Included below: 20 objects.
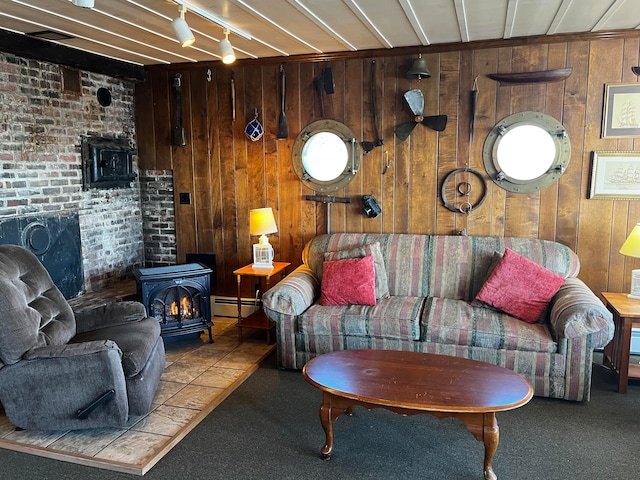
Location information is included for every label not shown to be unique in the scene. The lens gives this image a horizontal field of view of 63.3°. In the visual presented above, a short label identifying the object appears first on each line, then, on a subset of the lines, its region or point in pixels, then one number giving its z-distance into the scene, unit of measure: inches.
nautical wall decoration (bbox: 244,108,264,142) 173.3
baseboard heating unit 184.1
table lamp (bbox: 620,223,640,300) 132.6
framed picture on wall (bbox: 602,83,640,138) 141.3
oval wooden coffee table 88.6
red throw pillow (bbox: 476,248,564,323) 129.5
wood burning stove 150.9
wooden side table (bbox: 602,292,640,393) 123.5
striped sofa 119.1
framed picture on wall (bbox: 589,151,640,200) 143.6
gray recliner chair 103.2
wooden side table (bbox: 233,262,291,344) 158.7
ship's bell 149.2
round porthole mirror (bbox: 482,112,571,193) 148.1
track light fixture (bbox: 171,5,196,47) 109.2
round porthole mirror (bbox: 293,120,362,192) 165.9
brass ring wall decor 155.6
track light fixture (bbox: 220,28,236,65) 127.1
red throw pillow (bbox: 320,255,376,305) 141.3
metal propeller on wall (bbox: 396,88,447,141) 155.6
